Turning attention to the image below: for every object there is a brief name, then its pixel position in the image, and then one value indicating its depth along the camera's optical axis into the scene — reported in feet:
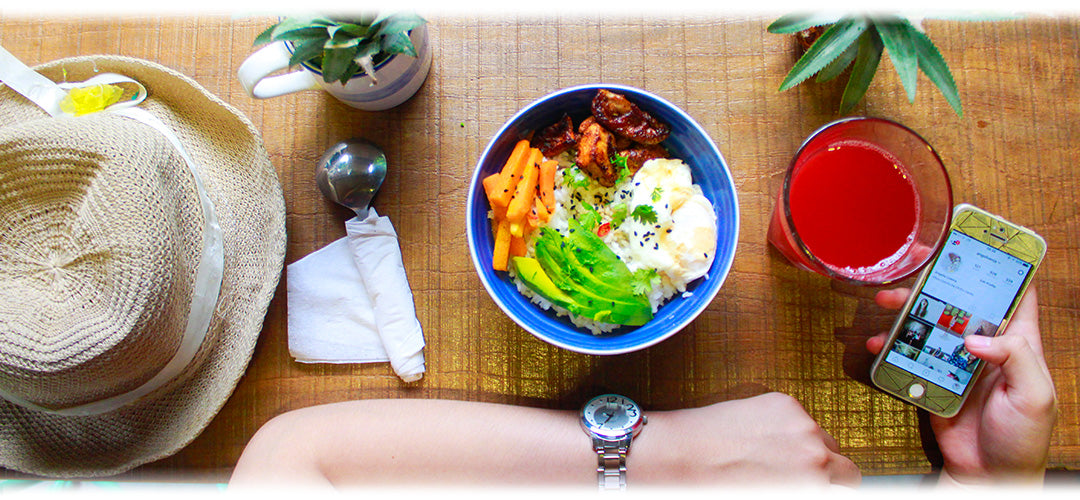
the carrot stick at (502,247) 1.71
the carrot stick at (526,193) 1.68
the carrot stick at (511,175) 1.68
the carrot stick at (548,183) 1.72
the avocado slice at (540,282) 1.69
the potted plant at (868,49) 1.64
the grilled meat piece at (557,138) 1.72
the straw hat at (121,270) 1.52
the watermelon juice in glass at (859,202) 1.73
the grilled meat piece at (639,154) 1.73
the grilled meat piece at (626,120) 1.69
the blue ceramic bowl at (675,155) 1.66
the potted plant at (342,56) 1.60
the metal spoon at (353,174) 1.84
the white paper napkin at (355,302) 1.85
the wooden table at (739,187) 1.87
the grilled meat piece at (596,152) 1.69
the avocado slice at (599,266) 1.69
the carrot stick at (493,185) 1.69
